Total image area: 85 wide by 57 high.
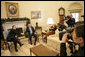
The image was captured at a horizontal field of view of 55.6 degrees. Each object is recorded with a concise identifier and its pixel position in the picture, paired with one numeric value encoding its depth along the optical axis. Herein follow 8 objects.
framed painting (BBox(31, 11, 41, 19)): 5.41
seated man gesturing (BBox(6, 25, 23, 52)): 3.42
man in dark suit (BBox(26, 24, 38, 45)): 4.19
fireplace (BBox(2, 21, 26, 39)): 4.49
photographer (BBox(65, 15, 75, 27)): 2.07
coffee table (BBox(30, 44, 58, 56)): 1.96
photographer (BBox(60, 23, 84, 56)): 0.75
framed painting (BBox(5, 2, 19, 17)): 4.62
